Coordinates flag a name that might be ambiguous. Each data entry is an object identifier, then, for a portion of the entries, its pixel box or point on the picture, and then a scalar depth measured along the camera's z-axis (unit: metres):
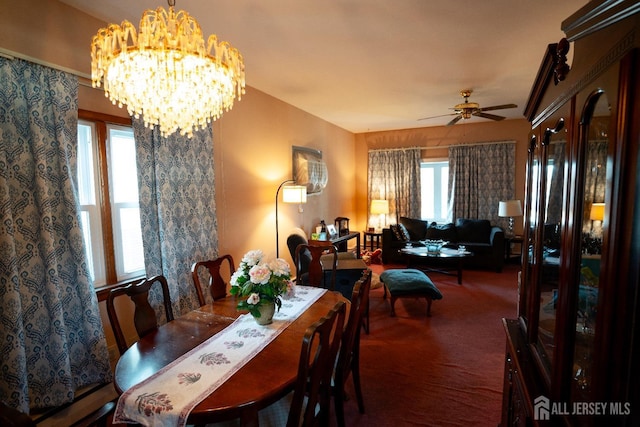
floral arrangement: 1.63
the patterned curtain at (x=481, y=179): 5.84
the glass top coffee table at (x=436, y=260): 4.65
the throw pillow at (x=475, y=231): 5.66
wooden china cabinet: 0.58
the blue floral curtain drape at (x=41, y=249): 1.75
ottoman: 3.44
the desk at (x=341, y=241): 4.76
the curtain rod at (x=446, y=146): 5.86
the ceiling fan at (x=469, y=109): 3.93
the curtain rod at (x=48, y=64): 1.75
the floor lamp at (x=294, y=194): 4.02
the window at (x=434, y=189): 6.45
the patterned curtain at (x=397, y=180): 6.54
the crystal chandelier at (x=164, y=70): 1.50
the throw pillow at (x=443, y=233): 5.79
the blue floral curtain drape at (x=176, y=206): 2.54
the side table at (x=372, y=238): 6.71
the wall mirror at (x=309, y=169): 4.66
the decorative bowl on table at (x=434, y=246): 4.85
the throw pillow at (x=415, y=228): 6.07
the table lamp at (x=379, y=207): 6.47
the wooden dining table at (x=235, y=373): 1.12
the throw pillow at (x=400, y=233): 5.85
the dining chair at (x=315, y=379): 1.14
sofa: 5.29
